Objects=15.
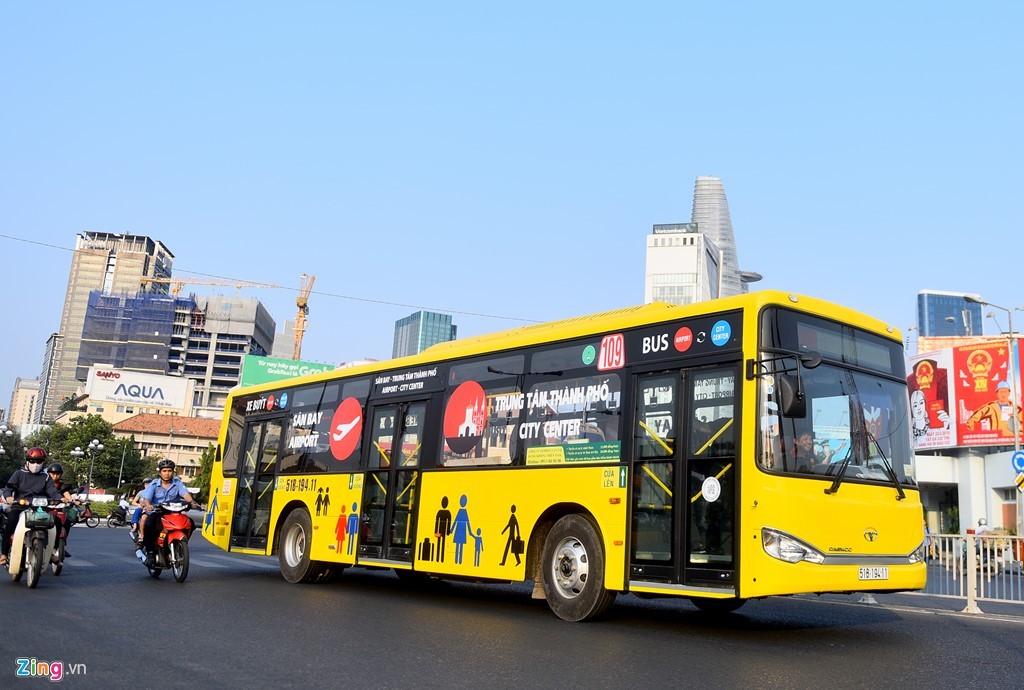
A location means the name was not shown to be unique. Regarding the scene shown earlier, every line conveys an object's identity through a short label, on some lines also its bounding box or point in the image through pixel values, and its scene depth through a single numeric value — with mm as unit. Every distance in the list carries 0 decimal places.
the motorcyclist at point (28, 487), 12164
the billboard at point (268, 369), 63656
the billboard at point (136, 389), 127812
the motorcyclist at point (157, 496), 13680
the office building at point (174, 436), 127875
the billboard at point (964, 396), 49562
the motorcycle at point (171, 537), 13383
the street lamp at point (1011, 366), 32006
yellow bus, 8523
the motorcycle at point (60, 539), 12406
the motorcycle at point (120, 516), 37812
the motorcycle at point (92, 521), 37625
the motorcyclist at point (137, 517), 13938
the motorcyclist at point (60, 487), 12543
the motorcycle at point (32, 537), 11516
